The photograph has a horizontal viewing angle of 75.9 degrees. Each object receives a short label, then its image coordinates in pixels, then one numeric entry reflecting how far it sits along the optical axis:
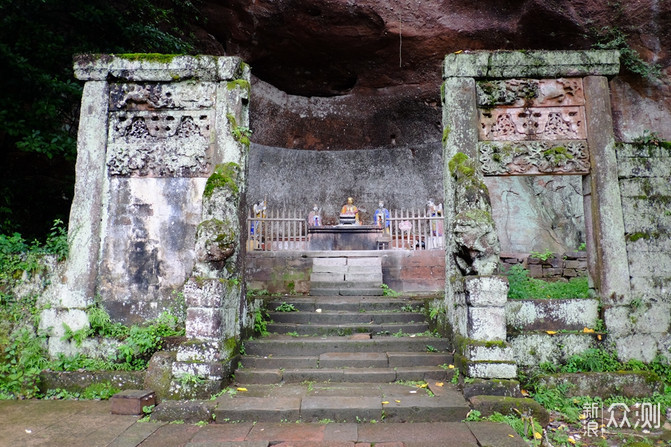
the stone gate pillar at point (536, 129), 5.63
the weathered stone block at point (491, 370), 4.61
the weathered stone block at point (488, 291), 4.73
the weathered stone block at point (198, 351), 4.72
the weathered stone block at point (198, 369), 4.66
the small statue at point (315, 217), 15.37
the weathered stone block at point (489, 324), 4.75
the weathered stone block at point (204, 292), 4.76
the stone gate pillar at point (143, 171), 5.70
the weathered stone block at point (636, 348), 5.43
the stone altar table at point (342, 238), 11.45
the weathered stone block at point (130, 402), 4.44
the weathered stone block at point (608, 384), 5.01
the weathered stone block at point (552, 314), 5.54
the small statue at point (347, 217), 12.41
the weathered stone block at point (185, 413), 4.33
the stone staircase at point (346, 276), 8.75
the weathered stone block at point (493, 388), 4.52
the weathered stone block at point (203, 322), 4.76
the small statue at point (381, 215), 14.64
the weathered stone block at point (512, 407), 4.23
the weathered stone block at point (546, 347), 5.31
